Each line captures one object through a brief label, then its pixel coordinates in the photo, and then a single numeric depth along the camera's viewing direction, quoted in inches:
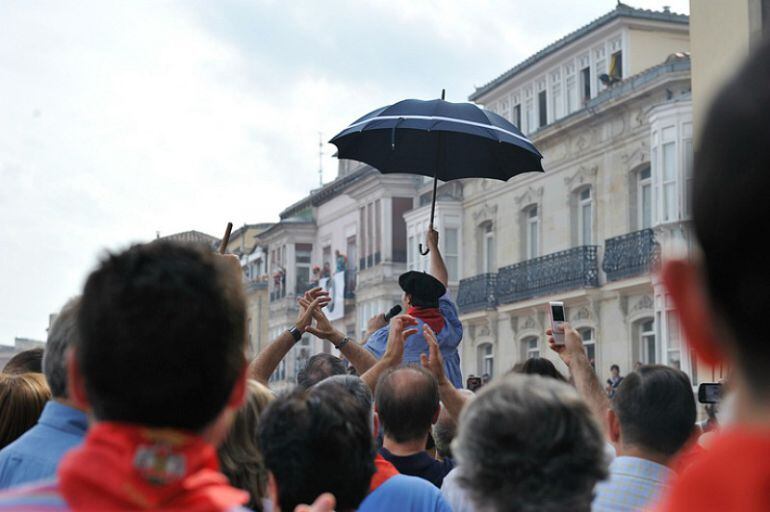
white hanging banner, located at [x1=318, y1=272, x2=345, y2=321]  2004.1
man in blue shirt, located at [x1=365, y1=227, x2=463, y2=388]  285.1
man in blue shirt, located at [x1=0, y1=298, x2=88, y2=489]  132.6
